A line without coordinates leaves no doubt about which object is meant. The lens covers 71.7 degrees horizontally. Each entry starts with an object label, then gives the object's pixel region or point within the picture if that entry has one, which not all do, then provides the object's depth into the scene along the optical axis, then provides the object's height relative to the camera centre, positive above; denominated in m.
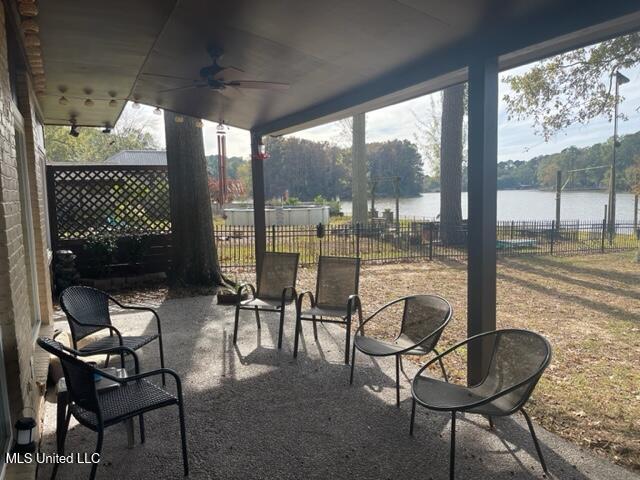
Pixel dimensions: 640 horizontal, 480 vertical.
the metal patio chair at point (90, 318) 3.17 -0.85
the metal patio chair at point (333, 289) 3.91 -0.82
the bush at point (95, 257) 7.00 -0.82
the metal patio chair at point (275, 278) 4.53 -0.81
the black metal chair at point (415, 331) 2.90 -0.93
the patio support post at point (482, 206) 2.70 -0.06
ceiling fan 3.45 +1.02
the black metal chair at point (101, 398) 1.92 -0.97
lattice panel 7.21 +0.08
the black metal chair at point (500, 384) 2.03 -0.96
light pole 10.44 +0.33
